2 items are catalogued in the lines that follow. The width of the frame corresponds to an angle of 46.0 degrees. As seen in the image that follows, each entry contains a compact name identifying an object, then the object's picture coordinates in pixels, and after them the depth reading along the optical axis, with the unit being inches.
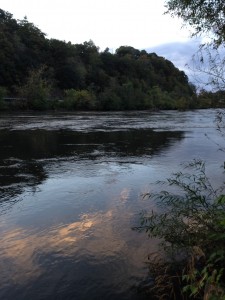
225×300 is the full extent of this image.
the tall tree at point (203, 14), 221.8
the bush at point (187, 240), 153.7
